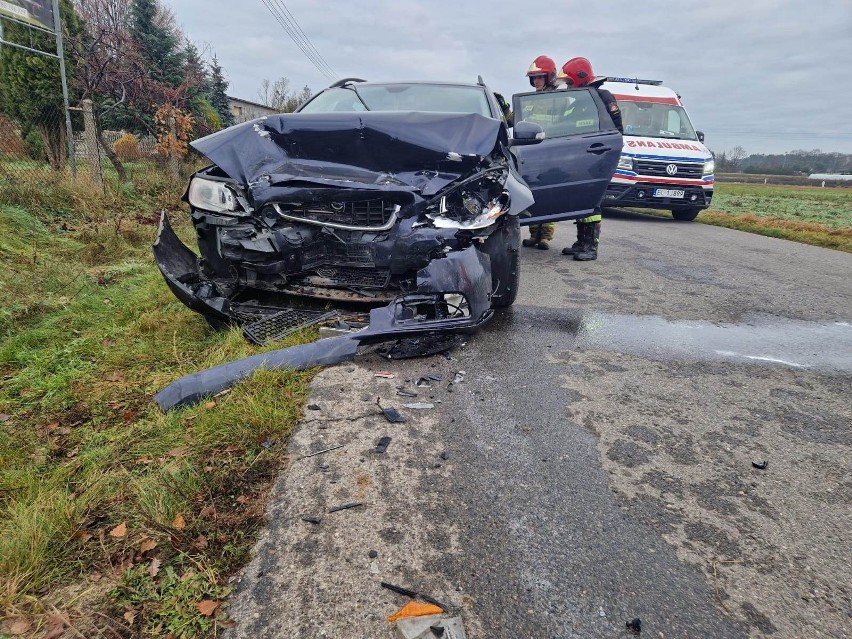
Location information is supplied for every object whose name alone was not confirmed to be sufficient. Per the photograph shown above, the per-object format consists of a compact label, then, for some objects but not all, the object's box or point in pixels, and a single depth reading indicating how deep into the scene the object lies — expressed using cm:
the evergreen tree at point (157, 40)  1789
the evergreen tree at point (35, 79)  832
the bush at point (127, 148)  1070
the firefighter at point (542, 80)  669
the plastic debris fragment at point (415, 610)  133
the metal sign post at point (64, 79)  683
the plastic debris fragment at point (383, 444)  208
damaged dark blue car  297
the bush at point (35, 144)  680
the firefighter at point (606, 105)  588
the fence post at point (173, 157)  963
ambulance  976
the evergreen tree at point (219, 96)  2381
